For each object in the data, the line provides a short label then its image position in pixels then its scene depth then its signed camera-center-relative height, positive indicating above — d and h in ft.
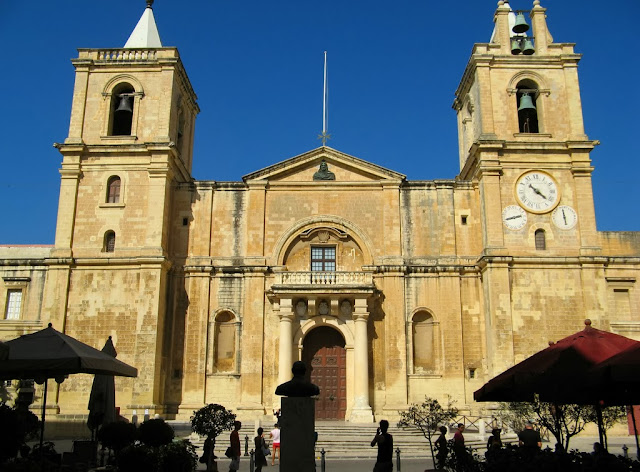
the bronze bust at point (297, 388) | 39.11 +1.11
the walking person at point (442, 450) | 52.88 -3.37
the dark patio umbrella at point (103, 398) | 59.19 +0.77
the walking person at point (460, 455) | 35.14 -2.55
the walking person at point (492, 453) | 32.68 -2.22
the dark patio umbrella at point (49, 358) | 43.42 +3.18
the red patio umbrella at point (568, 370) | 34.96 +2.04
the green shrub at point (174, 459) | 38.09 -2.97
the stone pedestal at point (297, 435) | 37.83 -1.58
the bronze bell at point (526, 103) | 101.86 +46.17
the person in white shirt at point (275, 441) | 69.77 -3.52
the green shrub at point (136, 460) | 37.29 -2.97
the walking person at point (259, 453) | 56.65 -3.91
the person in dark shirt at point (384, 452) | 42.83 -2.88
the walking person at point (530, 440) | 33.29 -1.72
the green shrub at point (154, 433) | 46.91 -1.84
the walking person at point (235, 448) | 56.75 -3.54
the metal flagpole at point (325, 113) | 107.04 +49.14
